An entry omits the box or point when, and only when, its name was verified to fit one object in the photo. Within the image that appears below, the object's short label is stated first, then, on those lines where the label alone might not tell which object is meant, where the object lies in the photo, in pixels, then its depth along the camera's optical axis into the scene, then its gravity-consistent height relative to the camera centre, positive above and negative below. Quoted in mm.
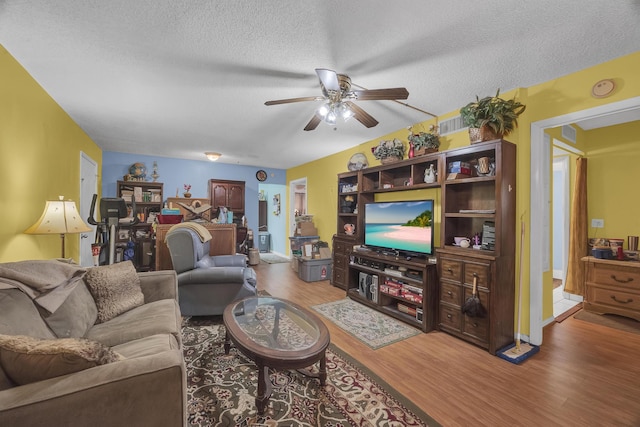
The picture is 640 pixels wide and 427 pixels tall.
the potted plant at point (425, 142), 3123 +909
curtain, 3508 -128
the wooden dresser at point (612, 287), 2975 -807
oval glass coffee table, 1513 -824
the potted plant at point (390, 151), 3494 +896
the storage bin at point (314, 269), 4672 -962
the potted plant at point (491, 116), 2430 +963
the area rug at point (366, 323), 2594 -1193
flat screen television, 3014 -125
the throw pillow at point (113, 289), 1937 -582
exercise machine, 3131 -23
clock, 6723 +1043
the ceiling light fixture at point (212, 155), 5102 +1181
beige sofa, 816 -594
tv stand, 2770 -835
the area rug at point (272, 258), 6566 -1135
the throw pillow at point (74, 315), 1489 -626
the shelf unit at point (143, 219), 5191 -94
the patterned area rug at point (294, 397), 1555 -1207
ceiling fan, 1884 +946
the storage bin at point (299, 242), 5360 -546
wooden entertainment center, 2375 -429
